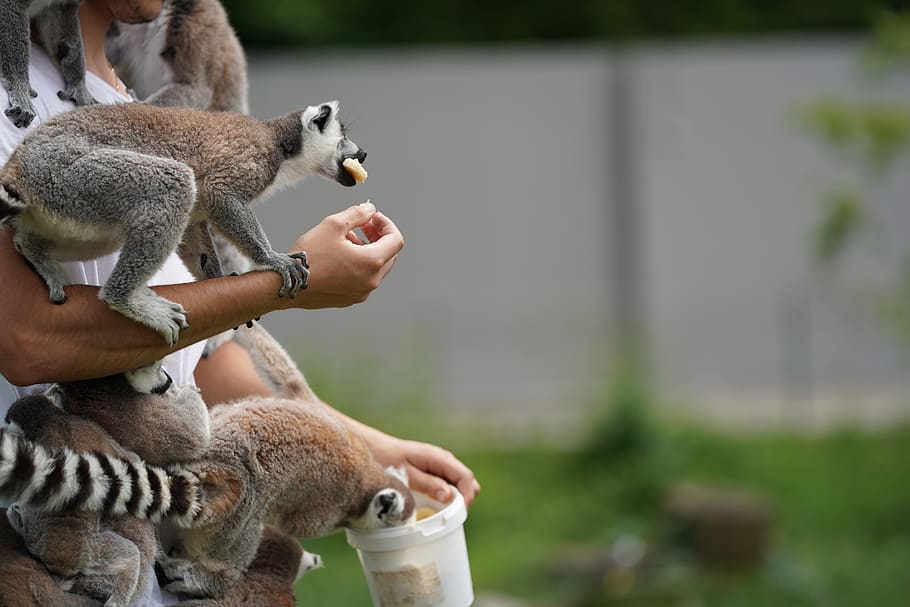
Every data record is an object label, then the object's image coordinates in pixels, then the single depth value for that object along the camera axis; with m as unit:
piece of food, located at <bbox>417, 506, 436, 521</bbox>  5.09
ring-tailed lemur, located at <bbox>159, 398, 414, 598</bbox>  4.18
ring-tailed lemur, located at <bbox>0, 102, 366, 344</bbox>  3.91
